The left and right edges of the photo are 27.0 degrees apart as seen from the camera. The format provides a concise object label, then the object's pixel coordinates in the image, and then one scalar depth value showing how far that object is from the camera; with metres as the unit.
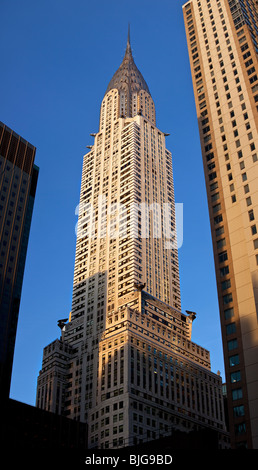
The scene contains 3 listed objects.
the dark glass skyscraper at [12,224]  134.50
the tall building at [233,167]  75.18
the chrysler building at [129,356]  152.62
